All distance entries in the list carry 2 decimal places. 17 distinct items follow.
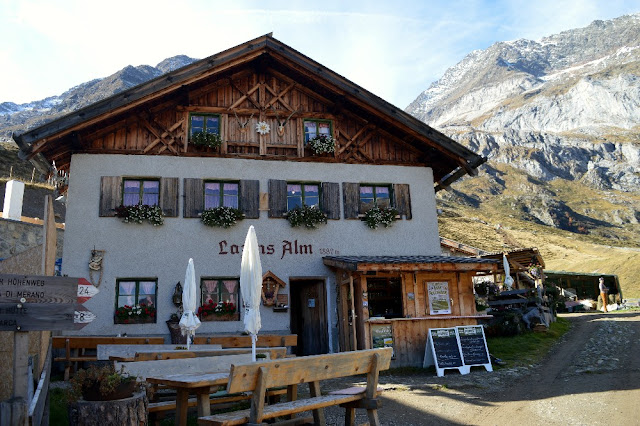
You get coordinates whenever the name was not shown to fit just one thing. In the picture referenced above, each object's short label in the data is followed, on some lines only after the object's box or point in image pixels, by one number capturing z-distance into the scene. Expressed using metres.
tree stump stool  4.88
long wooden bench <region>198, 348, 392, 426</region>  4.77
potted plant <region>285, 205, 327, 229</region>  13.93
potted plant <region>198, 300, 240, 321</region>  12.95
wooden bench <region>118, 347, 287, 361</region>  7.11
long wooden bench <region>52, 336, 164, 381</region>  10.10
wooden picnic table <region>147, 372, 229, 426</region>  5.13
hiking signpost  4.74
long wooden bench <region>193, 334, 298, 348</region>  9.74
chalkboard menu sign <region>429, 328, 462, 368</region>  11.73
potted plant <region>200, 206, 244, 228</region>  13.36
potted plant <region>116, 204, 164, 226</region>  12.94
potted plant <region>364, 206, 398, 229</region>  14.55
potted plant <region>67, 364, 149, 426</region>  4.89
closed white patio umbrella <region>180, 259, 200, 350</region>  9.53
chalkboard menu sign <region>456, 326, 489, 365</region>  11.87
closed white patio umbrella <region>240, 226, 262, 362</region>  7.51
